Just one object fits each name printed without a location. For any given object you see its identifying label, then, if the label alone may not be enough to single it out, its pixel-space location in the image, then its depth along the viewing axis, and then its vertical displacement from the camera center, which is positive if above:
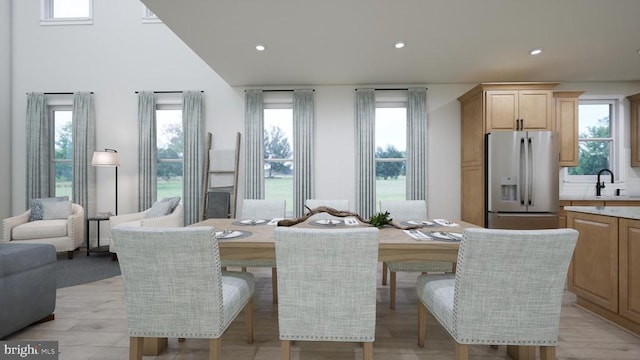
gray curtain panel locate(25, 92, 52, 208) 4.30 +0.52
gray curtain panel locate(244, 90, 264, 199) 4.18 +0.61
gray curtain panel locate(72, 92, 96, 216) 4.25 +0.45
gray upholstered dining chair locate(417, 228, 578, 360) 1.12 -0.47
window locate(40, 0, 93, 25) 4.38 +2.77
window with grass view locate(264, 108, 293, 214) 4.39 +0.41
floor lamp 3.86 +0.31
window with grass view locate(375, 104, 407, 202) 4.32 +0.44
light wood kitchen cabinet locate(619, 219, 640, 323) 1.86 -0.63
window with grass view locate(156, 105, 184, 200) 4.44 +0.49
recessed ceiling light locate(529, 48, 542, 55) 3.05 +1.44
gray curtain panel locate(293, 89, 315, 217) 4.14 +0.48
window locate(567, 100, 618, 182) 4.09 +0.60
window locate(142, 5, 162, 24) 4.31 +2.57
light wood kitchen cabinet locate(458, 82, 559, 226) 3.50 +0.90
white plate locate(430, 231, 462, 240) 1.60 -0.35
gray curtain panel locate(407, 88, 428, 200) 4.09 +0.54
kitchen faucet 3.83 -0.09
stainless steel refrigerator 3.35 +0.00
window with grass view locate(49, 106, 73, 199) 4.55 +0.54
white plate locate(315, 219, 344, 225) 2.16 -0.35
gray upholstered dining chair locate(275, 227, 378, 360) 1.18 -0.48
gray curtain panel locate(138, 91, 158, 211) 4.23 +0.54
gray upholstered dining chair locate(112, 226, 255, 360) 1.21 -0.48
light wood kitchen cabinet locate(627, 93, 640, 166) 3.93 +0.73
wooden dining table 1.49 -0.38
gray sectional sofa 1.77 -0.74
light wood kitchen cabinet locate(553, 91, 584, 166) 3.73 +0.86
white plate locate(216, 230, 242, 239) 1.66 -0.35
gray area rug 3.02 -1.10
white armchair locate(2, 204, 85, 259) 3.58 -0.69
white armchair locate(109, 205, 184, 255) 3.39 -0.53
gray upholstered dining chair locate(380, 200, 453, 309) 2.20 -0.68
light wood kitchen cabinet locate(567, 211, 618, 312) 2.01 -0.65
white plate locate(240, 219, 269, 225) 2.22 -0.35
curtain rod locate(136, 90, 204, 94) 4.27 +1.38
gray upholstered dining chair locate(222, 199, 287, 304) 2.74 -0.30
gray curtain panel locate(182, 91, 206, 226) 4.16 +0.39
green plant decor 2.01 -0.31
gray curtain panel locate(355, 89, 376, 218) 4.11 +0.45
